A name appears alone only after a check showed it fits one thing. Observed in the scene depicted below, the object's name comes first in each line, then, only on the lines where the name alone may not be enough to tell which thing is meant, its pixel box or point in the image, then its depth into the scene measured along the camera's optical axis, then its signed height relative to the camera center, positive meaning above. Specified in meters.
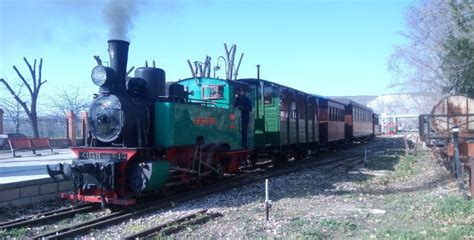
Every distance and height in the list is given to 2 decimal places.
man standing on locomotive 12.90 +0.50
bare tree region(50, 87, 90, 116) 47.40 +2.58
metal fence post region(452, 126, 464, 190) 8.49 -0.65
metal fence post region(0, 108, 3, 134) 27.16 +0.65
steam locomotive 8.68 -0.14
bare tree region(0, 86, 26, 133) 40.39 +1.89
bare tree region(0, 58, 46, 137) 31.38 +3.10
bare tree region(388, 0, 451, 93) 16.00 +3.51
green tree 14.02 +2.48
